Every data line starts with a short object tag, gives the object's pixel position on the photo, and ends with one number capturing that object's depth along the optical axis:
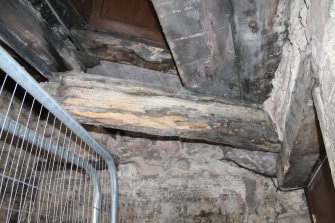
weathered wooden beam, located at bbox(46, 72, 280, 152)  1.42
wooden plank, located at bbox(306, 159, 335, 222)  1.49
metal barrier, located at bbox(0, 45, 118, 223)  1.26
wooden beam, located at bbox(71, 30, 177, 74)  1.54
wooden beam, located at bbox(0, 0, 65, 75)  1.21
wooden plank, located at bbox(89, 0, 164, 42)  1.60
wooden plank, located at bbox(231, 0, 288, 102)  1.16
